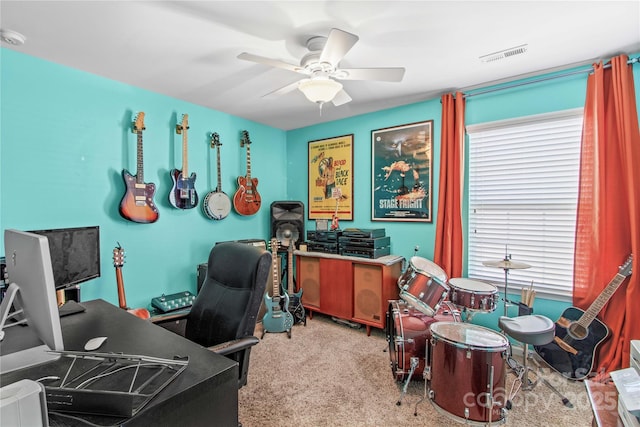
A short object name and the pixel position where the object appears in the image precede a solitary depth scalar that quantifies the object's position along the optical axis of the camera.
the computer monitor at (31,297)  0.88
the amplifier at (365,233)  3.09
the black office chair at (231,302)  1.46
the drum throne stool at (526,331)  1.74
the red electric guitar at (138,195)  2.61
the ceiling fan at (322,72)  1.76
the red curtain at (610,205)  2.04
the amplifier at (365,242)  3.05
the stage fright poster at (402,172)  3.06
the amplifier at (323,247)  3.35
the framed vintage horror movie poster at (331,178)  3.66
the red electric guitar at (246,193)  3.55
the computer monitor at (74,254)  1.78
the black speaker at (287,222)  3.83
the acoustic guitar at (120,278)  2.42
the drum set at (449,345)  1.55
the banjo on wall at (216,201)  3.25
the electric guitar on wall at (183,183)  2.96
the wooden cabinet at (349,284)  2.95
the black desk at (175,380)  0.82
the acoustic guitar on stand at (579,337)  2.07
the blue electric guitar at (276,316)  3.00
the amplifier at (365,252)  3.05
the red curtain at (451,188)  2.77
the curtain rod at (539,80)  2.15
